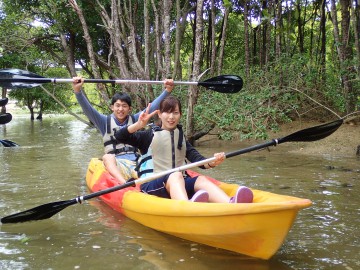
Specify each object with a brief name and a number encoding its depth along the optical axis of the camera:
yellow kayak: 2.32
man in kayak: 4.17
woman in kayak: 3.03
